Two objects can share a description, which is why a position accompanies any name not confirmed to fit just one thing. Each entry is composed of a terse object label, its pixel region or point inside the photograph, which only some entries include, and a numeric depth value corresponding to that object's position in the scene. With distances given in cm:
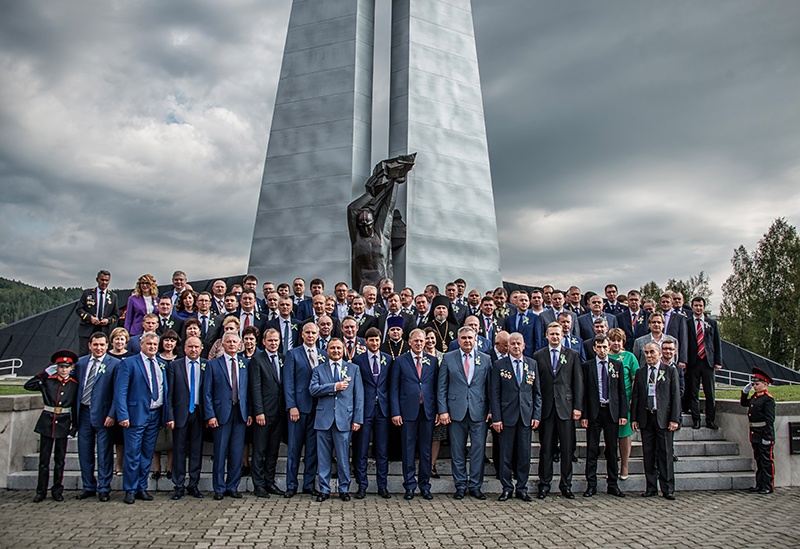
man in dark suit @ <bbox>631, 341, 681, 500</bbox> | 627
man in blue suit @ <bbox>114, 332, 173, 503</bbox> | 572
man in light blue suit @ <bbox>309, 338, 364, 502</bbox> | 588
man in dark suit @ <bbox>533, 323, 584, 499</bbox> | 611
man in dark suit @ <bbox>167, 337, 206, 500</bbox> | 588
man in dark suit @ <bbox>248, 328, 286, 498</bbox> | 598
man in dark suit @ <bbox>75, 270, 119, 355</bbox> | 807
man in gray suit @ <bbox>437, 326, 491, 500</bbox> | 608
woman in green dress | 642
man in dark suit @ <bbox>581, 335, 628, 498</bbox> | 625
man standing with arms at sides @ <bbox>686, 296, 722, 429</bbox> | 750
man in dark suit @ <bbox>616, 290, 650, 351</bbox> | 805
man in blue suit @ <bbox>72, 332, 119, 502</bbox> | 578
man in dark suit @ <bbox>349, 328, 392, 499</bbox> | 604
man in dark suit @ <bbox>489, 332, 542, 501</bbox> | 602
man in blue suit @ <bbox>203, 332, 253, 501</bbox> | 589
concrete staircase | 623
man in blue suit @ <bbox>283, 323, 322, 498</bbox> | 602
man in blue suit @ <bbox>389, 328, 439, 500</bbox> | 604
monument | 1478
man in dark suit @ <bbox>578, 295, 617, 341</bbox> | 783
